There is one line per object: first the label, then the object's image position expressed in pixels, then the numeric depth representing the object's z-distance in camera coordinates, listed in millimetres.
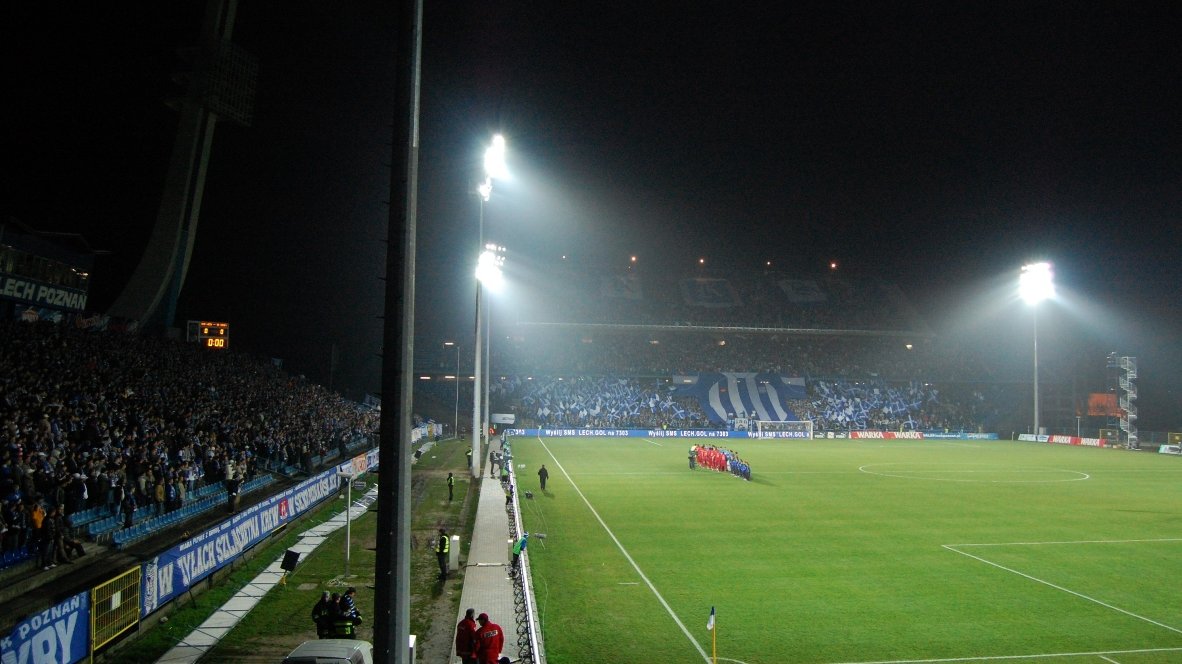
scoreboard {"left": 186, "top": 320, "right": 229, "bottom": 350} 48562
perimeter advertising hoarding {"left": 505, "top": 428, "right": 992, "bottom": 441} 68625
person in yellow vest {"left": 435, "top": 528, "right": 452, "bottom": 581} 16422
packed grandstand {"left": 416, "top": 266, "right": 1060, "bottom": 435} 75938
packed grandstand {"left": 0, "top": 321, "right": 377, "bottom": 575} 15562
